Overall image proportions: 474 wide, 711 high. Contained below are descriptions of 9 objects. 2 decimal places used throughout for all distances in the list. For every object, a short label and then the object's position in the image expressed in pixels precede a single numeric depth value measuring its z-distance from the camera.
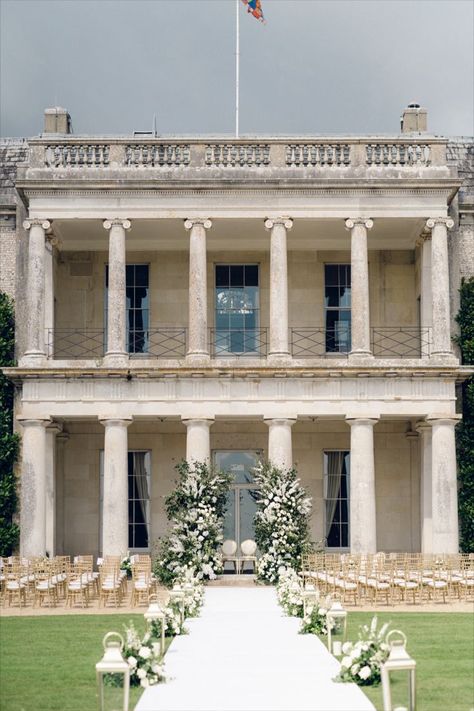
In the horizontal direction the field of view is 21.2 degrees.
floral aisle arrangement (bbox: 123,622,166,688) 15.48
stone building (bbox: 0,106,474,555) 35.28
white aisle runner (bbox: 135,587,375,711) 14.36
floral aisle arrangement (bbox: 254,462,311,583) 32.28
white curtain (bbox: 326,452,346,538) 39.64
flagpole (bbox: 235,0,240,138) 39.28
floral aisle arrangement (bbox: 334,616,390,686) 15.59
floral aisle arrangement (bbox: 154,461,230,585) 31.88
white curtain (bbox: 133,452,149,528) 39.69
